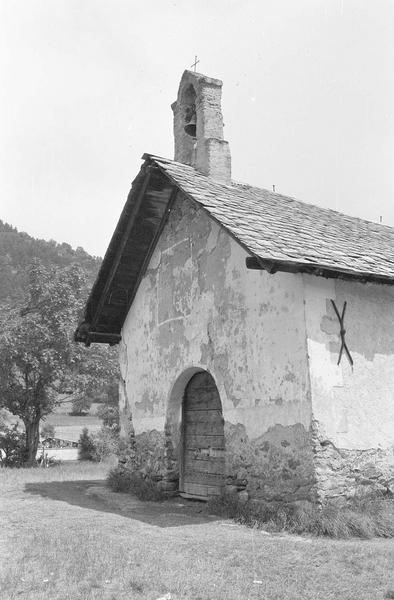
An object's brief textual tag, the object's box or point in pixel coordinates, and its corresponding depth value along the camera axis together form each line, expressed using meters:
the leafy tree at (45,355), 20.47
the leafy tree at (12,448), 22.12
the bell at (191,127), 11.89
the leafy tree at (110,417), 34.44
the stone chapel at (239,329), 7.33
